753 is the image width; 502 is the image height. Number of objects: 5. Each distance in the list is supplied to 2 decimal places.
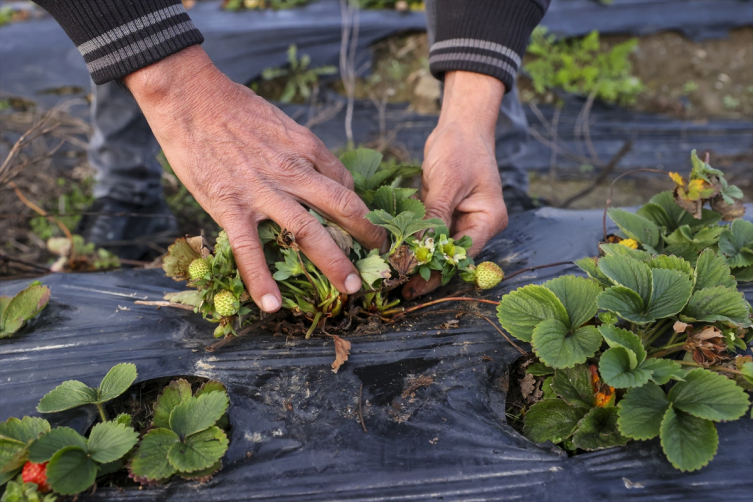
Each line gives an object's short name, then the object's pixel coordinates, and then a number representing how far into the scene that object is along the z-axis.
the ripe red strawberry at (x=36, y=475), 0.60
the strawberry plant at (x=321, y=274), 0.66
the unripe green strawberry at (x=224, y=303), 0.65
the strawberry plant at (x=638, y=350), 0.59
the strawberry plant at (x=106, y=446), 0.59
